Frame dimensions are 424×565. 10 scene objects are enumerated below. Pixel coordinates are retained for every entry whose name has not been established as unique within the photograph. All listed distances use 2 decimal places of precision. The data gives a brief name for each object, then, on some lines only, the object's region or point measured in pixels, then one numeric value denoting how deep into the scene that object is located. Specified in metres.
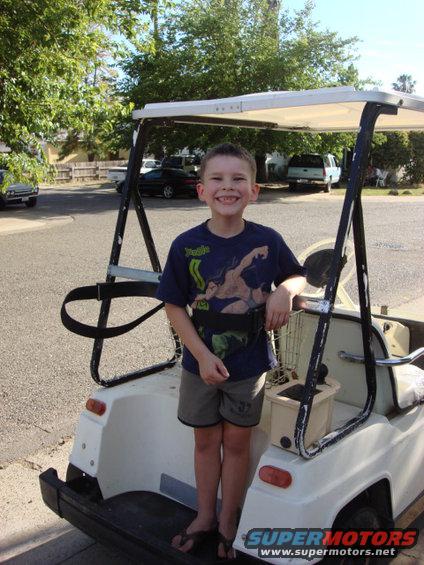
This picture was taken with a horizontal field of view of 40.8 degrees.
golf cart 1.99
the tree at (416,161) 31.89
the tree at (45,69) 6.09
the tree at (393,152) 31.22
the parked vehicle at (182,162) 27.96
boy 2.12
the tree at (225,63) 23.41
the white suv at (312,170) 26.45
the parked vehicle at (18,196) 19.30
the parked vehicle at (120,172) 28.55
